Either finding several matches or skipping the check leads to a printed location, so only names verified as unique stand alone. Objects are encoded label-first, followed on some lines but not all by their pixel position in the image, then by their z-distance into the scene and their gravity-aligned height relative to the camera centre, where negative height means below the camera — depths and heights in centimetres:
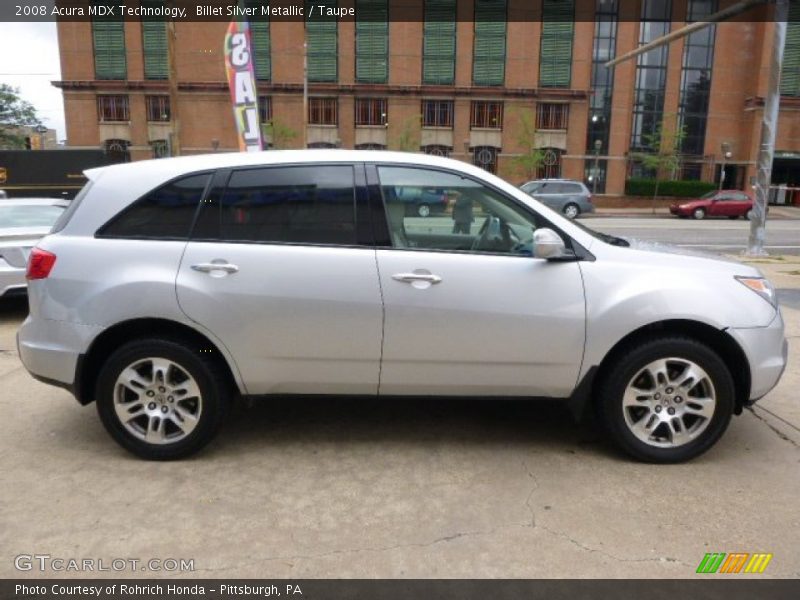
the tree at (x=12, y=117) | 6750 +462
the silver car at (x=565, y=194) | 2958 -116
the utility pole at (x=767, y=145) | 1355 +56
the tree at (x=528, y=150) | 4016 +112
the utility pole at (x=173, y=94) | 1636 +177
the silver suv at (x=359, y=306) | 359 -77
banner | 1204 +145
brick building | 4141 +542
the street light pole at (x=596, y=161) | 4178 +48
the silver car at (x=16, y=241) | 711 -88
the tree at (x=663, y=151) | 4084 +118
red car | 3300 -179
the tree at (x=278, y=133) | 4088 +195
